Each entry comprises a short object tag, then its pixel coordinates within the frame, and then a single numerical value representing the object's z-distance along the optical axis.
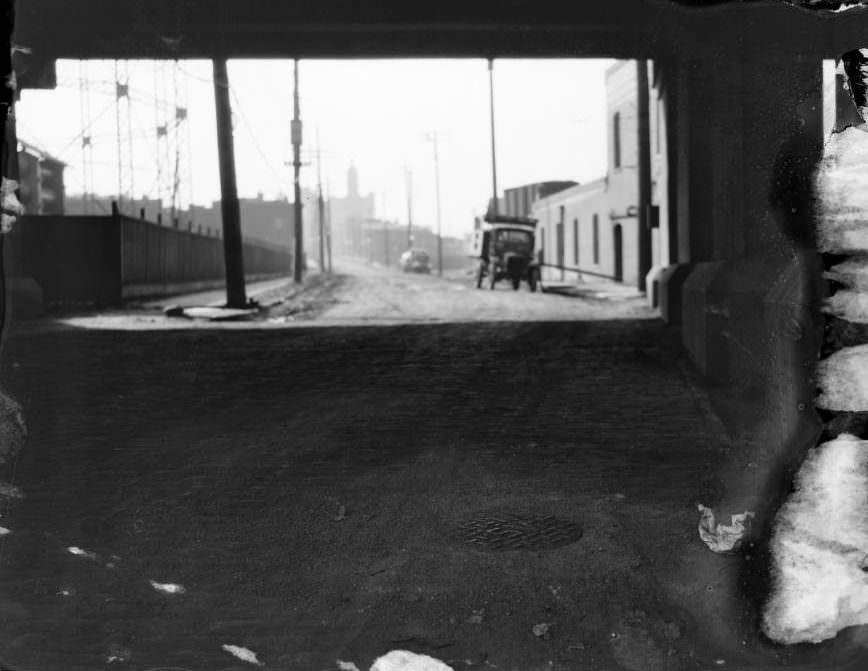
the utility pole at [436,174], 89.15
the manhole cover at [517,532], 5.19
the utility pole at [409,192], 108.75
